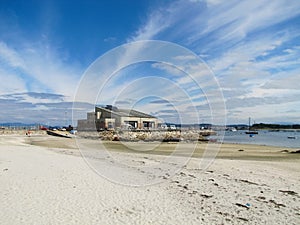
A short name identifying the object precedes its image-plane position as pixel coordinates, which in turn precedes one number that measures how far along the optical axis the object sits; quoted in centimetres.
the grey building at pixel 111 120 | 5456
